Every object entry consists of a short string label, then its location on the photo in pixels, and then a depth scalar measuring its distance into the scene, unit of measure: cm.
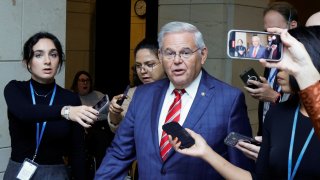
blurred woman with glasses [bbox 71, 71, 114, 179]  579
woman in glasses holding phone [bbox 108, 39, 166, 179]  372
